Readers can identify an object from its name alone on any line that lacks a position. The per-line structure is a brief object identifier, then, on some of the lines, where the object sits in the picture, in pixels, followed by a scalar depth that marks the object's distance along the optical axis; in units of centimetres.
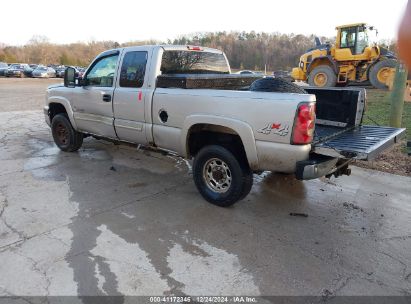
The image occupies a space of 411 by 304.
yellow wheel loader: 1546
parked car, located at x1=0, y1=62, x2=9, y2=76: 3772
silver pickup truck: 366
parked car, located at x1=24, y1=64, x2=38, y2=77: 3916
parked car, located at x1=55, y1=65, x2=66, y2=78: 4073
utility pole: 700
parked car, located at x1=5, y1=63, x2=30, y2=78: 3722
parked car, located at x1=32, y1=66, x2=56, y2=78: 3844
